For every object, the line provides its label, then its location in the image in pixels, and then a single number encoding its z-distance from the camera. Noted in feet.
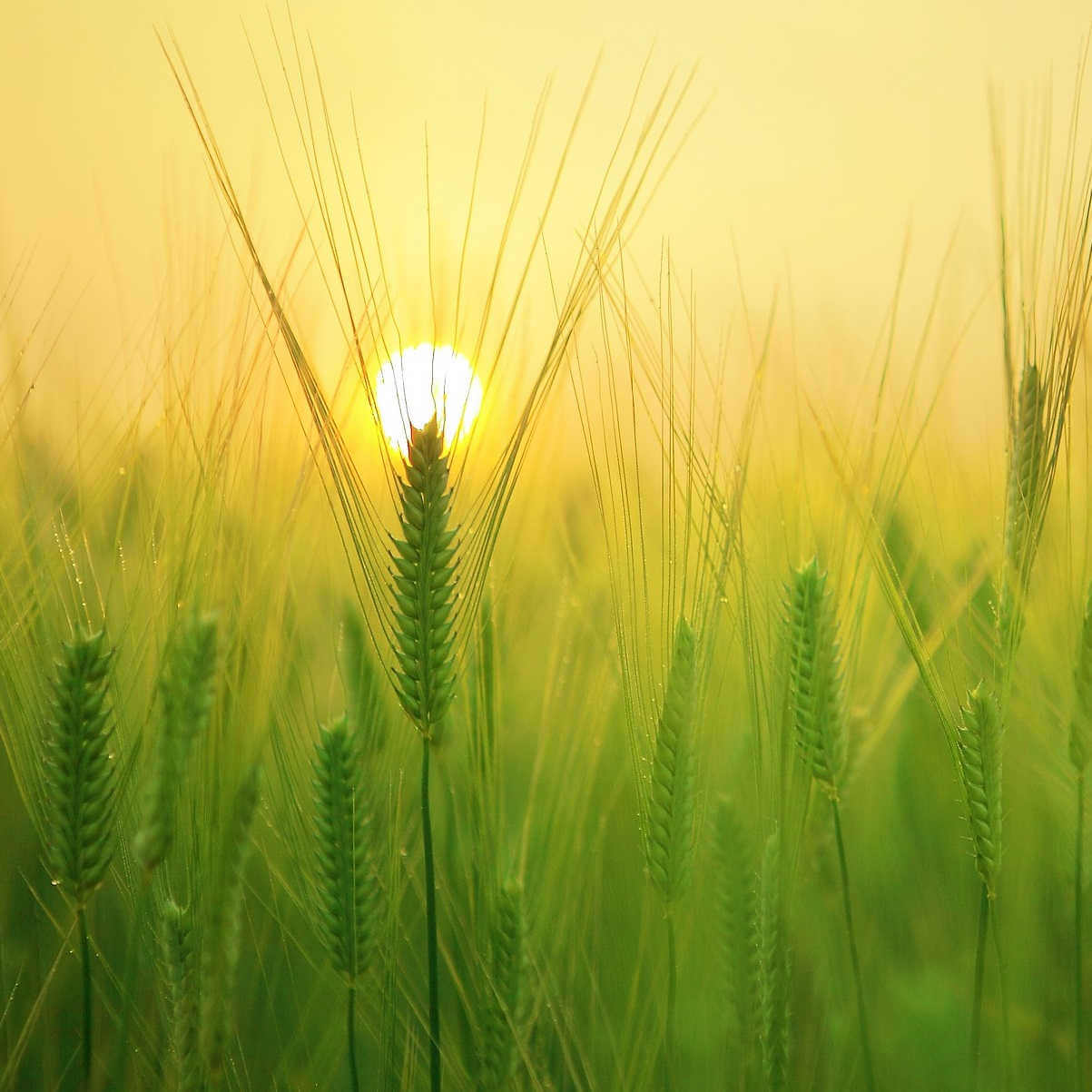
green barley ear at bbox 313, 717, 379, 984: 2.33
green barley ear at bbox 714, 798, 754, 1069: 2.44
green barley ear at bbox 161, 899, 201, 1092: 2.31
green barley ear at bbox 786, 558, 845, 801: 2.44
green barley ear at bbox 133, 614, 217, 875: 2.29
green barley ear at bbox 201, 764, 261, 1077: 2.31
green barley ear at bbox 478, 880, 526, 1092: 2.38
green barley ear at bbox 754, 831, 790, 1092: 2.39
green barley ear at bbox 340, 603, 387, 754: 2.48
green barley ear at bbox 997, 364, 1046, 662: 2.47
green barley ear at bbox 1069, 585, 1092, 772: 2.47
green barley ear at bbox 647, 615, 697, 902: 2.39
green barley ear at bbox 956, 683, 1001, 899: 2.40
